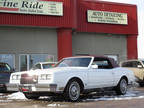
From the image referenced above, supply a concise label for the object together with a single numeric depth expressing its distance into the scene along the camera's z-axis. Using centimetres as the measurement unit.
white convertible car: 913
